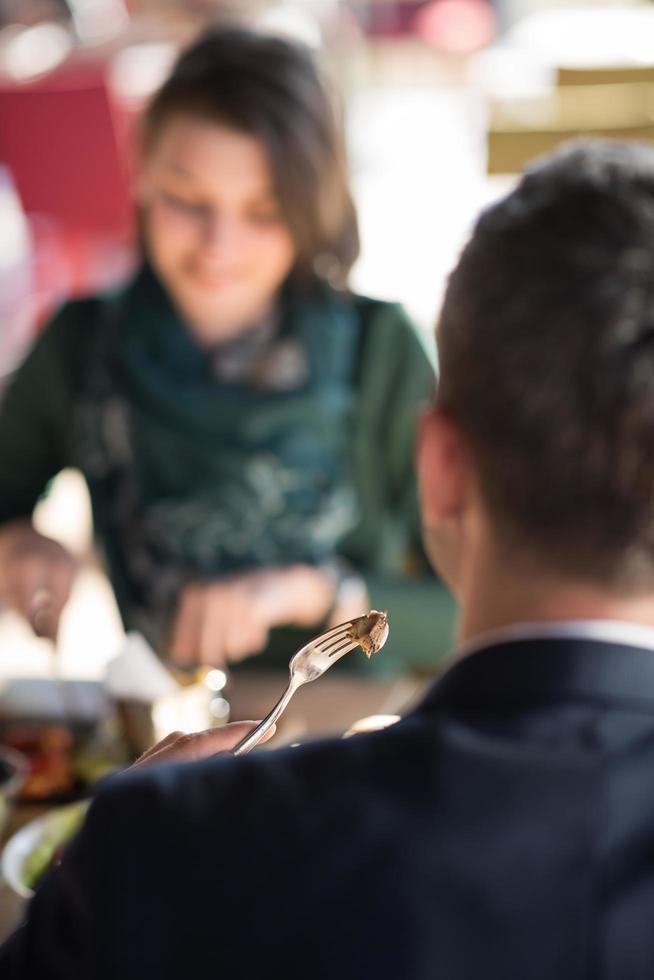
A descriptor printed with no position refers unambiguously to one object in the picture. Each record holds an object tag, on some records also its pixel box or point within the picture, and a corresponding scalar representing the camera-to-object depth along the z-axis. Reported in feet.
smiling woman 4.81
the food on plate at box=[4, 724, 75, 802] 3.78
